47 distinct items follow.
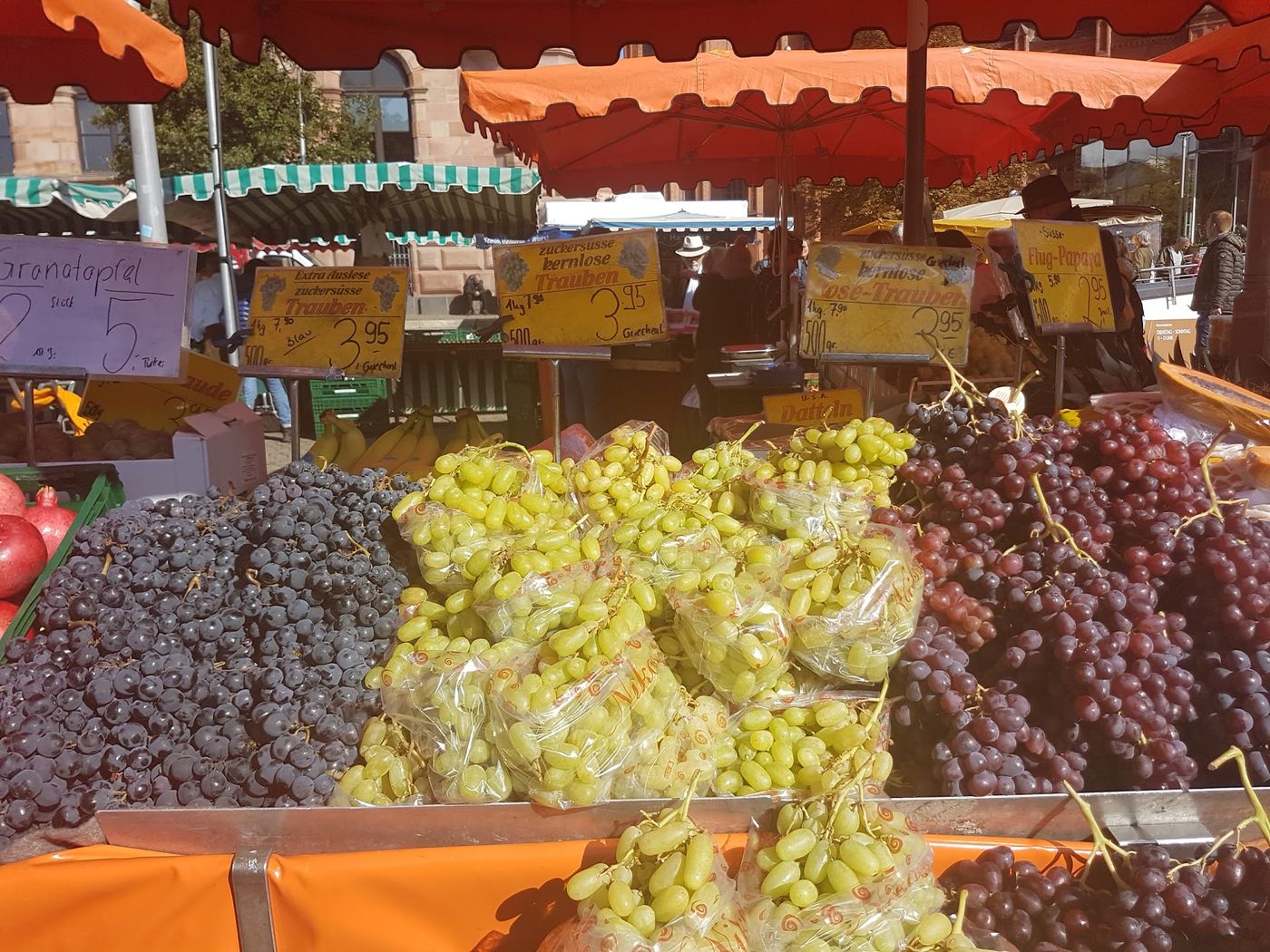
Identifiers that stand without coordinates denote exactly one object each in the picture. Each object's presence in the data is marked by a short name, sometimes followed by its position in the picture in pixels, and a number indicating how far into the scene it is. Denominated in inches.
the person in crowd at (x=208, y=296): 339.6
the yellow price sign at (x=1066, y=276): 108.0
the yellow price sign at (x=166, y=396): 118.4
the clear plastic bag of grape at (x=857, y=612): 61.3
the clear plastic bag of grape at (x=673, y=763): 56.4
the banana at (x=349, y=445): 112.9
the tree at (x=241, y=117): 600.1
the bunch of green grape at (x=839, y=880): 45.4
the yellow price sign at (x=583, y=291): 105.3
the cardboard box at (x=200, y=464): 98.5
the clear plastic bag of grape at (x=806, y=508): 73.4
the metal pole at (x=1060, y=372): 108.7
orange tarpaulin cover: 54.7
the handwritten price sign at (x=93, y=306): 102.0
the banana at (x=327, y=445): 112.8
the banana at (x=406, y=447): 110.7
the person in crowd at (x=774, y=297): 265.3
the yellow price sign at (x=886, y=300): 102.9
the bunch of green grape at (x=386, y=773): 58.9
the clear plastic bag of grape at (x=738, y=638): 59.1
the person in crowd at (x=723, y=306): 241.9
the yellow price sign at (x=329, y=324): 107.1
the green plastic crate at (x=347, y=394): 335.0
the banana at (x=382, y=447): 112.9
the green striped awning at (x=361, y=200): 347.9
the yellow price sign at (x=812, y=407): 119.0
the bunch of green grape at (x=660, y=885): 44.3
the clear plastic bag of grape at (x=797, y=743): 57.7
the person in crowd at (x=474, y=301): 739.4
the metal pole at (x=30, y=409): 100.1
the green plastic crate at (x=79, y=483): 92.2
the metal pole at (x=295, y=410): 98.0
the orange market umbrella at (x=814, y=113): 161.5
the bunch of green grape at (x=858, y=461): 76.5
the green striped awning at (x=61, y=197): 360.2
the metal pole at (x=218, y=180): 315.9
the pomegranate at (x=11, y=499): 86.3
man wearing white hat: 455.4
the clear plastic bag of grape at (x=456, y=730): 56.6
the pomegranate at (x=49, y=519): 85.0
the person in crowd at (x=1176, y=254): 597.9
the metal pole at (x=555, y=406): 99.6
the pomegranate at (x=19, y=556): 75.3
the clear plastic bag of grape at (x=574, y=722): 53.5
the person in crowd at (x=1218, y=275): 354.9
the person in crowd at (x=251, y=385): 332.5
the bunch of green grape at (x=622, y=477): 76.8
